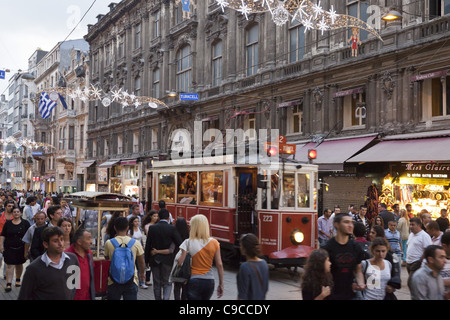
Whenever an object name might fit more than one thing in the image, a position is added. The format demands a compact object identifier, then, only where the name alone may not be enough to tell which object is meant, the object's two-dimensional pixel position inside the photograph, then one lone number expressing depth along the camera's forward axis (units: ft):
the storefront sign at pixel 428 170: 50.36
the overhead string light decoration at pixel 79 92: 76.23
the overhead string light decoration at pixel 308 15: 43.55
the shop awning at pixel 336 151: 57.88
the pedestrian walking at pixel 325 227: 41.68
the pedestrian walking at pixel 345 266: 17.34
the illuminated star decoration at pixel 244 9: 42.41
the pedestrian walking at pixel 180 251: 23.17
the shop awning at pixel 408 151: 48.16
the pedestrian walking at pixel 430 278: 16.11
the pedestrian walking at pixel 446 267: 18.55
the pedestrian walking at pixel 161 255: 25.35
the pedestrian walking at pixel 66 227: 23.21
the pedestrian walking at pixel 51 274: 14.96
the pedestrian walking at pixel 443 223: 35.42
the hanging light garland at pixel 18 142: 144.62
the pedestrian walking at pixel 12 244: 31.22
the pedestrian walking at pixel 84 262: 17.46
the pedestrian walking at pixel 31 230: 28.32
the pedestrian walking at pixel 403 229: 43.16
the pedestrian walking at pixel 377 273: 17.56
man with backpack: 20.25
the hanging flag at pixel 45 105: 81.76
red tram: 37.55
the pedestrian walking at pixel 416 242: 27.73
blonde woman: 20.45
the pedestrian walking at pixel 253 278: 15.98
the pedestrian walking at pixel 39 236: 25.85
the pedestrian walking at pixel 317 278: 15.74
